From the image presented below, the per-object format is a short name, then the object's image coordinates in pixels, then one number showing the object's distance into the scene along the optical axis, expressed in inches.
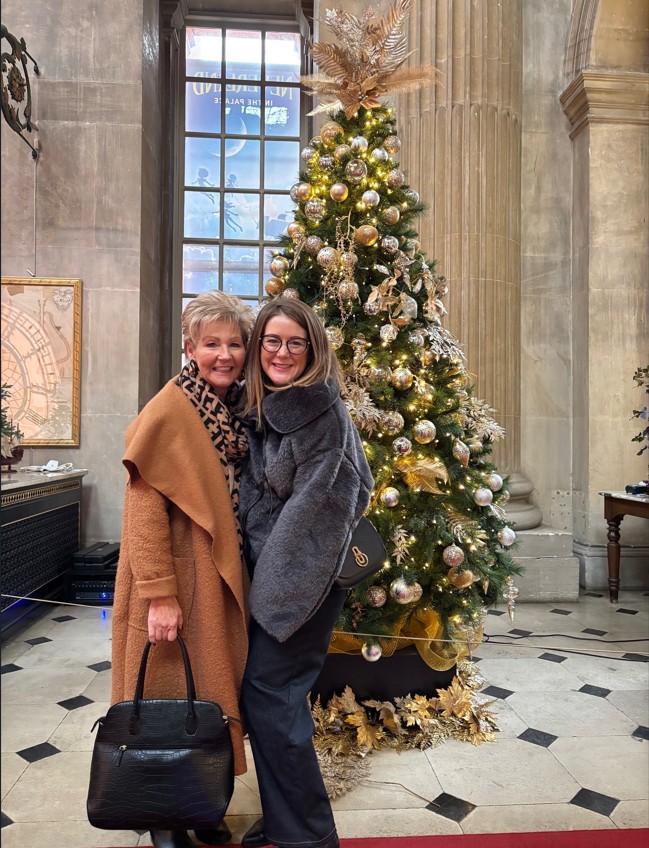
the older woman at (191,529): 74.9
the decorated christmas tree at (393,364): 122.6
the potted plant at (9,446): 212.2
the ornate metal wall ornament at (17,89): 229.5
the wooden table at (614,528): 229.6
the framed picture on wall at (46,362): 257.4
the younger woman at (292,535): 76.0
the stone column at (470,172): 240.5
